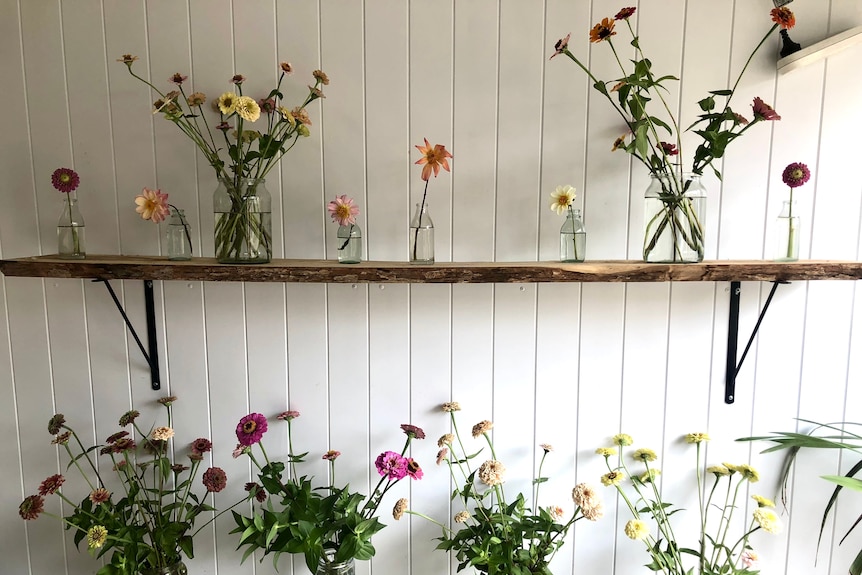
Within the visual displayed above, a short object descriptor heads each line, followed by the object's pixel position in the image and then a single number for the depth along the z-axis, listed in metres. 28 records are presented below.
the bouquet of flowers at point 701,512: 1.14
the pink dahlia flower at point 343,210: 1.10
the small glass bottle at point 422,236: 1.13
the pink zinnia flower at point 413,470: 1.11
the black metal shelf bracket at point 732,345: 1.20
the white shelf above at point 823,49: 1.04
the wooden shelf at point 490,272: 1.03
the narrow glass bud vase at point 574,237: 1.13
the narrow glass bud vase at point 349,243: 1.13
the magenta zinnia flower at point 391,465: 1.12
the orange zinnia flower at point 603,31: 0.98
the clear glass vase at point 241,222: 1.10
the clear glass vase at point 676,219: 1.08
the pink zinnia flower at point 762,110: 1.00
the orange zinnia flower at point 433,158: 1.05
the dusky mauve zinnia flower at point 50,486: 1.12
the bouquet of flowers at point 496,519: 1.11
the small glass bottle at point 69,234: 1.18
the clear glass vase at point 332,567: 1.13
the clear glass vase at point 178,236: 1.17
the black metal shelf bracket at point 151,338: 1.23
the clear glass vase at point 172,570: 1.16
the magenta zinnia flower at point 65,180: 1.14
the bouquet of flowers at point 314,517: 1.11
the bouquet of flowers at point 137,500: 1.13
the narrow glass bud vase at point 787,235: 1.12
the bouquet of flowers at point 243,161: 1.09
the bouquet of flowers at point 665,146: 1.02
